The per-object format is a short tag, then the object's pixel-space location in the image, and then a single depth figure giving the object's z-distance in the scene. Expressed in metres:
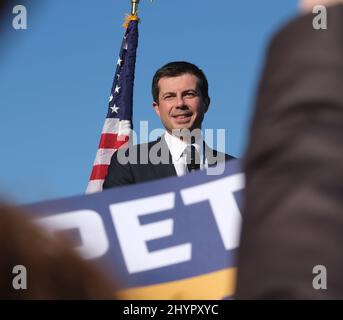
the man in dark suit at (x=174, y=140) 7.21
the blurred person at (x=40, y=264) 1.06
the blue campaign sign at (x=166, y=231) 4.14
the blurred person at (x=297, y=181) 0.90
